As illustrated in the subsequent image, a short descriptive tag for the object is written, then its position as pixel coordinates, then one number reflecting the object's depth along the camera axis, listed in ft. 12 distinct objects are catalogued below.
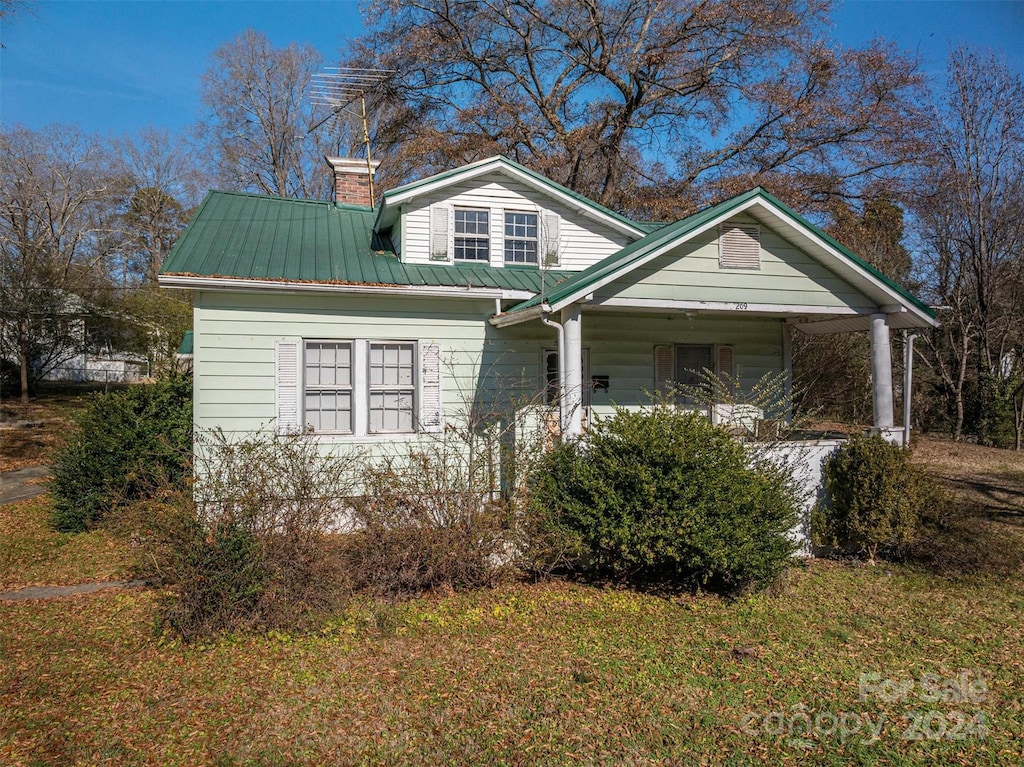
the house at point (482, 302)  29.81
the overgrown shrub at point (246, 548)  17.93
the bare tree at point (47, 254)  69.82
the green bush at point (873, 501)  27.17
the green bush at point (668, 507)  22.15
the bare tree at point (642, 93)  68.08
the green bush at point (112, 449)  31.17
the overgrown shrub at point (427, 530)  20.85
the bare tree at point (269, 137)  100.22
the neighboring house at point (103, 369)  98.08
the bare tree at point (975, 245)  62.13
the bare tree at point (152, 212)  110.93
